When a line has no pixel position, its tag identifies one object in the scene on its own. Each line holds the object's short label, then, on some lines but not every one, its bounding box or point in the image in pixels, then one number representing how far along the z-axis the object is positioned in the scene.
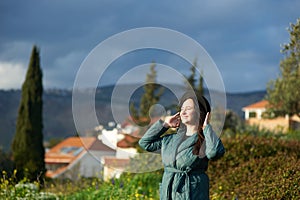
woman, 4.54
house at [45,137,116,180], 19.08
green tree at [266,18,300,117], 11.54
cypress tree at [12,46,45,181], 20.23
